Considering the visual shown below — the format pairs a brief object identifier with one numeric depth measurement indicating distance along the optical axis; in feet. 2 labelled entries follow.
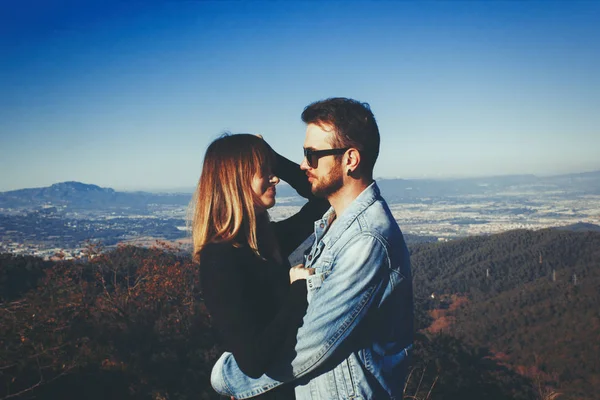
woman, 5.38
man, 5.47
